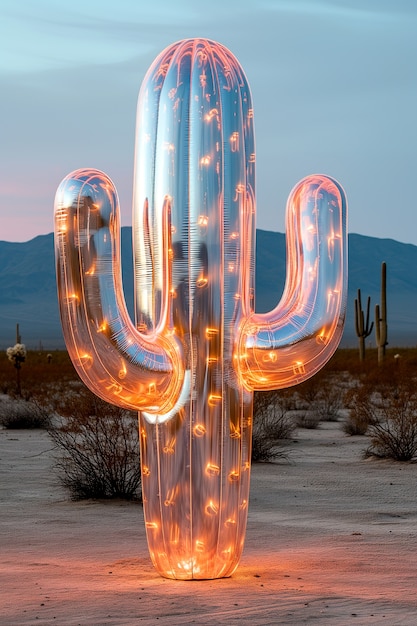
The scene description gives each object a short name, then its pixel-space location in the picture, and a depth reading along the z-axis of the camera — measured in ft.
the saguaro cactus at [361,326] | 132.67
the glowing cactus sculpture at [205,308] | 23.12
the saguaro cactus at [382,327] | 121.60
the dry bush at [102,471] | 37.65
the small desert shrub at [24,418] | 66.13
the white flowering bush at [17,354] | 82.28
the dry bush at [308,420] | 67.21
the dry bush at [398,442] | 47.91
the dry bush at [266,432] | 48.38
